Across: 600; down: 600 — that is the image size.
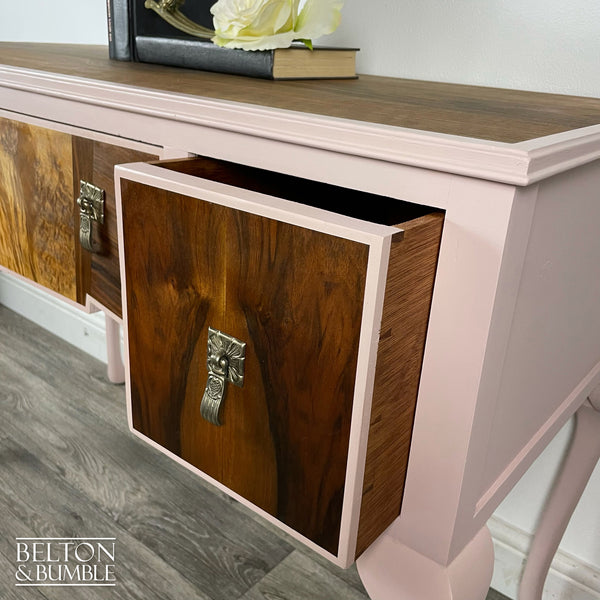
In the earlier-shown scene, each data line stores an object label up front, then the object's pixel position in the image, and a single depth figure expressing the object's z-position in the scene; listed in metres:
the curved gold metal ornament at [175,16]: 0.78
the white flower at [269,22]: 0.64
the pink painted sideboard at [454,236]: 0.37
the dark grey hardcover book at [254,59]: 0.69
